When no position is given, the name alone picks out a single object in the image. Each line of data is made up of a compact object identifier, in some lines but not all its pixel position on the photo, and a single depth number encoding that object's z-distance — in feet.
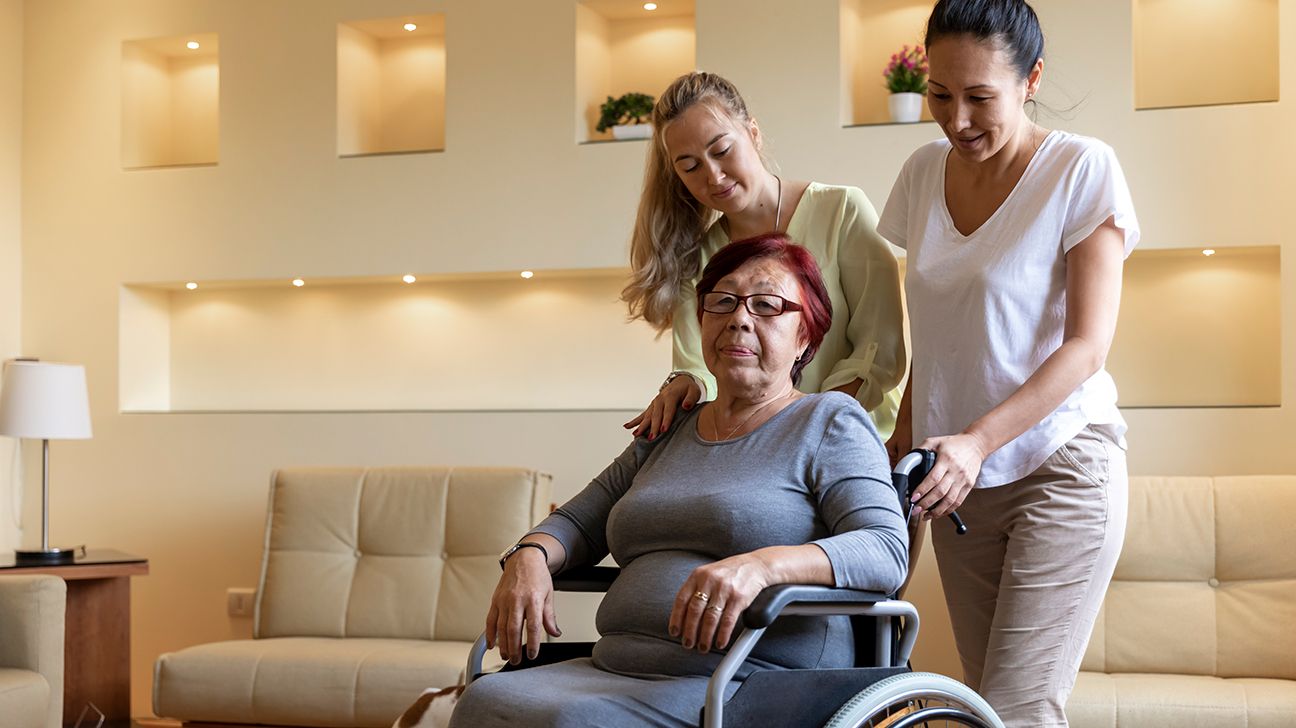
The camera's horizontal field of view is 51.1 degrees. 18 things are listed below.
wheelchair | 5.15
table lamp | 15.62
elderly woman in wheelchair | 5.39
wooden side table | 14.46
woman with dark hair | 5.71
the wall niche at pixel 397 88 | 17.46
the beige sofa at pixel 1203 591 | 12.08
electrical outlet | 16.87
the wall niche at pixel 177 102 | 18.34
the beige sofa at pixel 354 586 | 13.00
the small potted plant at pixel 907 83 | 14.73
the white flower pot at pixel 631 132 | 15.64
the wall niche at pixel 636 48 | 16.47
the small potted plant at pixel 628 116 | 15.69
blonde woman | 7.11
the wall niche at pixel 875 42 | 15.69
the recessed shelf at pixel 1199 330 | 14.34
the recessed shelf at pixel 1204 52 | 14.60
